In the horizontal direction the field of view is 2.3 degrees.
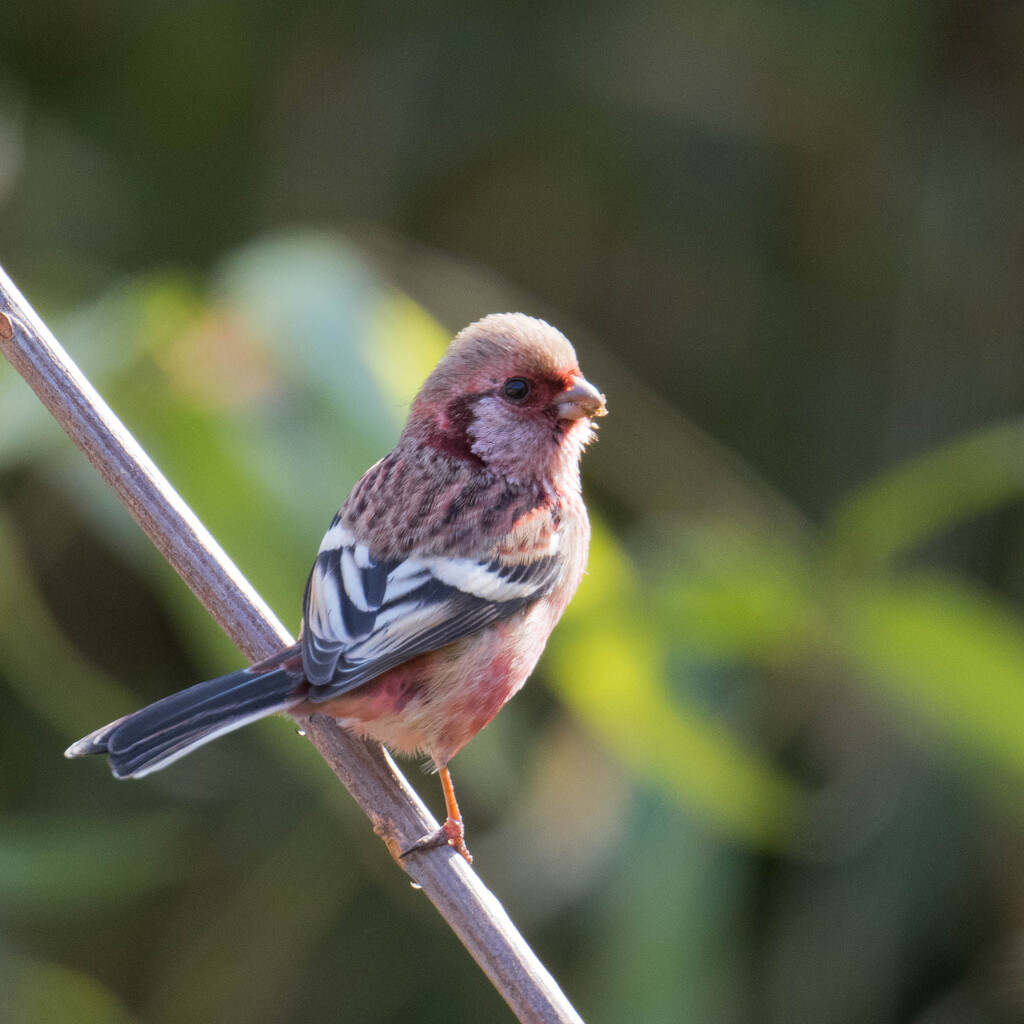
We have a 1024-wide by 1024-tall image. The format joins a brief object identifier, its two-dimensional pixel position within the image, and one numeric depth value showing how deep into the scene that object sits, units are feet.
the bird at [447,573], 15.68
